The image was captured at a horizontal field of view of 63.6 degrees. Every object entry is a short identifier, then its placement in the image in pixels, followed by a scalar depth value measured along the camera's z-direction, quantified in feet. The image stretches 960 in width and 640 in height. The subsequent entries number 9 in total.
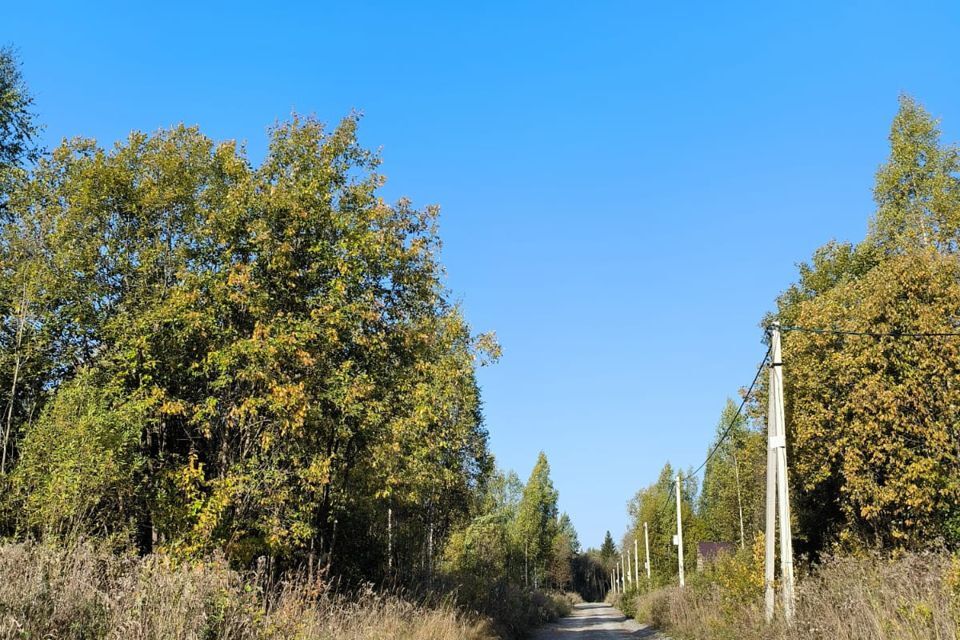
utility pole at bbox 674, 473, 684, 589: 114.33
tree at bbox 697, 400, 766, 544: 193.88
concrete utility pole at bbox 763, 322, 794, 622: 48.70
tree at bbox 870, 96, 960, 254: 98.12
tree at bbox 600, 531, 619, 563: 453.17
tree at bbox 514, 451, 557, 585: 236.43
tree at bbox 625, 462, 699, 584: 245.04
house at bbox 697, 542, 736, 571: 176.91
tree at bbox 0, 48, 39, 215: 70.08
